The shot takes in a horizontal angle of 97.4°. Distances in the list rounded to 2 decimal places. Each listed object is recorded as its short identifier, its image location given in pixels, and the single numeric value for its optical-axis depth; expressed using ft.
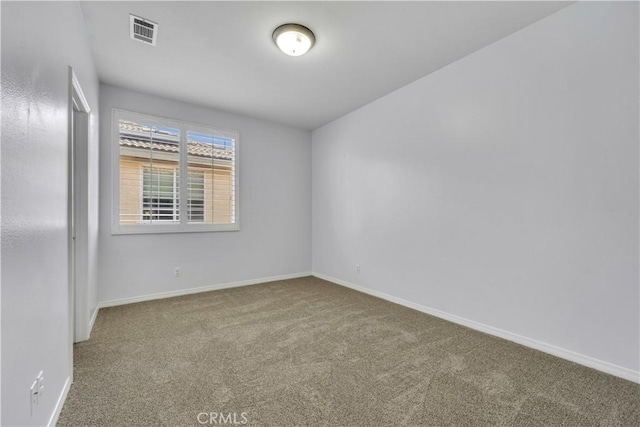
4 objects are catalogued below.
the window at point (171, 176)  11.72
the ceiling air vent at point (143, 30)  7.74
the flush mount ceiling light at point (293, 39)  7.93
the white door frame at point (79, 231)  8.27
